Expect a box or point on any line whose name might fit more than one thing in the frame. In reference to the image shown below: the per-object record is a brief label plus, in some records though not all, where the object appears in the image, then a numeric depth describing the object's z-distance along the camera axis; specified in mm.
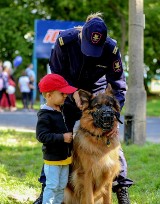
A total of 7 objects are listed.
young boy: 4496
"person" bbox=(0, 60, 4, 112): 18797
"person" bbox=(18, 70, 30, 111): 19755
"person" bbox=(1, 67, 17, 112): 19281
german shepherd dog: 4661
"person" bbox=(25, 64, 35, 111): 20297
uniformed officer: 4727
